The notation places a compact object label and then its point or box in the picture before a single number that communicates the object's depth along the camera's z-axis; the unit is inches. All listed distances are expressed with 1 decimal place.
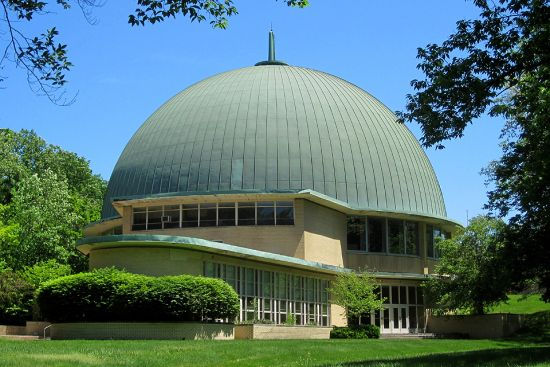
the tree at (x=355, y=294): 1589.6
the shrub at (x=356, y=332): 1486.2
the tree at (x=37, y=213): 2017.7
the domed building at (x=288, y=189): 1611.7
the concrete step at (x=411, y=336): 1665.8
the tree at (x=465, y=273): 1620.3
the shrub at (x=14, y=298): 1704.0
